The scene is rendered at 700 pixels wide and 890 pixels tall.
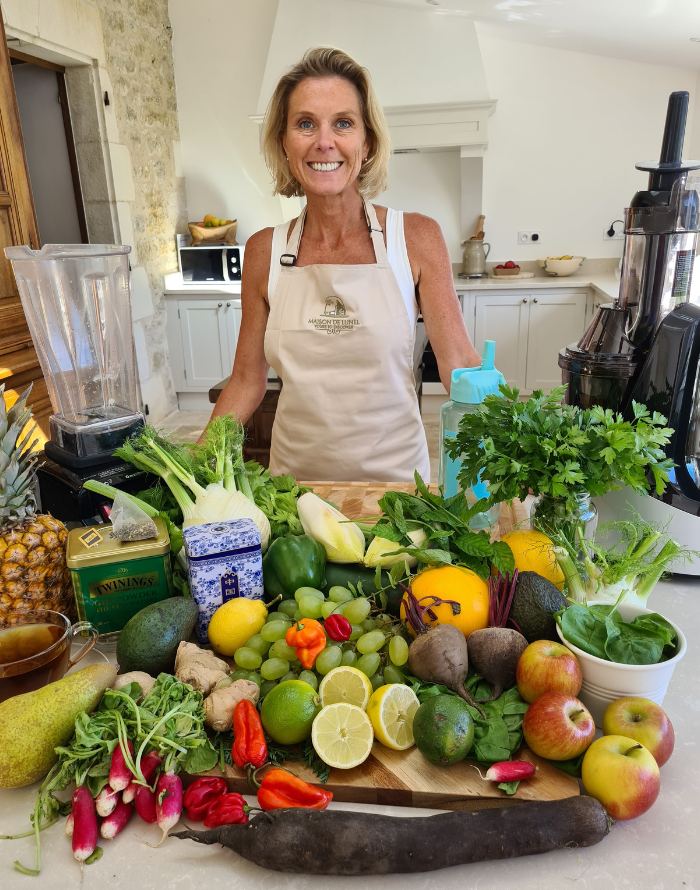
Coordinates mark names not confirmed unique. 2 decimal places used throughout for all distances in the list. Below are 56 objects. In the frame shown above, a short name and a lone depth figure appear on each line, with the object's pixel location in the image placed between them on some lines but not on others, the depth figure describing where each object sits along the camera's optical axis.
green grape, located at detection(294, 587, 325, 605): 0.96
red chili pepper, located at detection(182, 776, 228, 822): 0.71
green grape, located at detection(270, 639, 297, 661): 0.86
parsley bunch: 0.91
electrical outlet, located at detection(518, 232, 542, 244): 5.41
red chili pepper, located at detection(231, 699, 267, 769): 0.74
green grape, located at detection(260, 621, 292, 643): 0.89
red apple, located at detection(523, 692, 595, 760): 0.72
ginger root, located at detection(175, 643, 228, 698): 0.82
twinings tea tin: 0.94
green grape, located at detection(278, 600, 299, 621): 0.96
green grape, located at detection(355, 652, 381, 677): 0.84
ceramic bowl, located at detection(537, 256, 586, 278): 5.19
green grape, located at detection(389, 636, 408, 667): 0.84
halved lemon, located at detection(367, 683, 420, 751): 0.76
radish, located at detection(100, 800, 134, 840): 0.68
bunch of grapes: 0.84
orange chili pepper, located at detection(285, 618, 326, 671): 0.84
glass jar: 0.98
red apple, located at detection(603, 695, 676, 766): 0.72
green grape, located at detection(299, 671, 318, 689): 0.82
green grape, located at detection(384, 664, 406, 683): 0.83
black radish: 0.64
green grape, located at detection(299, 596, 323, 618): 0.93
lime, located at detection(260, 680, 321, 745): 0.75
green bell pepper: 1.01
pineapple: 1.00
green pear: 0.73
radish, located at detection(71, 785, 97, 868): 0.67
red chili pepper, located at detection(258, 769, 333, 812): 0.70
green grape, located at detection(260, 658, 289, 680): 0.84
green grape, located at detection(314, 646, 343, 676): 0.84
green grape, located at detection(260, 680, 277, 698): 0.83
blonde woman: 1.70
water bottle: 1.12
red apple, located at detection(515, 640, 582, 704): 0.76
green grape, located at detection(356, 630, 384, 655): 0.86
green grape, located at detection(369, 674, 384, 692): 0.83
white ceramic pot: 0.76
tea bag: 0.97
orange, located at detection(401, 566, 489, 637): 0.87
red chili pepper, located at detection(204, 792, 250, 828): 0.69
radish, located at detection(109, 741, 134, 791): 0.69
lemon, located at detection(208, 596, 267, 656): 0.92
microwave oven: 5.12
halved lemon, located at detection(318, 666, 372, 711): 0.80
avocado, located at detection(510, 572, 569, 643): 0.85
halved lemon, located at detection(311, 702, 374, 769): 0.74
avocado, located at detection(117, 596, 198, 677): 0.87
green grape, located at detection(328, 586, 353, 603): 0.96
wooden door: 3.05
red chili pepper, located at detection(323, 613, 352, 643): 0.88
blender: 1.17
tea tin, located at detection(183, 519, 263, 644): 0.94
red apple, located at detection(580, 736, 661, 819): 0.67
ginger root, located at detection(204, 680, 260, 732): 0.78
